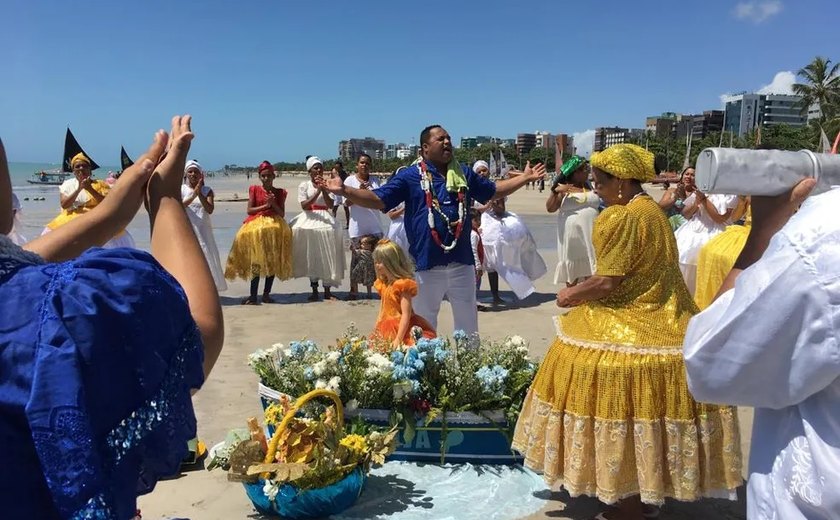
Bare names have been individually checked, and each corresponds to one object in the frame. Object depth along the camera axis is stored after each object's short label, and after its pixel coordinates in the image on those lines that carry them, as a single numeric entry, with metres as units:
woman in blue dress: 0.97
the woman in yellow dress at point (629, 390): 3.21
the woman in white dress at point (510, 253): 9.60
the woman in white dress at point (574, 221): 8.70
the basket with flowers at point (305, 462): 3.43
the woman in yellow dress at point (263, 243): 9.59
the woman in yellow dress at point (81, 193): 7.70
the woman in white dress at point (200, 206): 9.23
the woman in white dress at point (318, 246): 9.94
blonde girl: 5.15
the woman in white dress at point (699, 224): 7.95
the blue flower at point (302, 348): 4.54
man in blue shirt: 5.36
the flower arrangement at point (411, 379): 4.12
